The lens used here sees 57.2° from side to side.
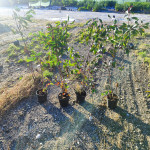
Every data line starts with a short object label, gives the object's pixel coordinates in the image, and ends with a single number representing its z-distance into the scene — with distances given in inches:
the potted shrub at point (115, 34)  83.0
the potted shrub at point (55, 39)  91.1
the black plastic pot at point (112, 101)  116.7
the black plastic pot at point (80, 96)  124.4
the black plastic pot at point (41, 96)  126.8
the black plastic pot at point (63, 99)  121.1
